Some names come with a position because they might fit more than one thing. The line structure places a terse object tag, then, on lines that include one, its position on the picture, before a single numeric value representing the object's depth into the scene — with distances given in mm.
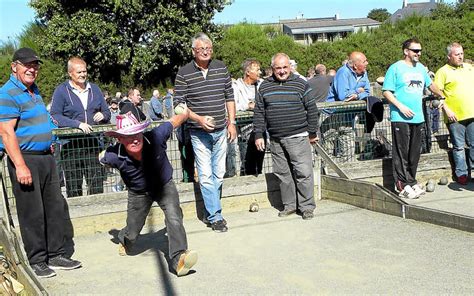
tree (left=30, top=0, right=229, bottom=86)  34125
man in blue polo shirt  5730
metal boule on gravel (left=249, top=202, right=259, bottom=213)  8438
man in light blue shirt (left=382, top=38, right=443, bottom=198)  8227
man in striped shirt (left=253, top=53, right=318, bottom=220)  7770
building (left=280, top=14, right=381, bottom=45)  89125
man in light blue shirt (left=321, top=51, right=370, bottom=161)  9344
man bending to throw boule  5742
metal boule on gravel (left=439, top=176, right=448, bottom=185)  9281
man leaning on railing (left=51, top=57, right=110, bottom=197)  7441
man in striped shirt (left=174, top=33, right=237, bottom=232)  7445
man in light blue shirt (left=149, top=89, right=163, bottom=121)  21297
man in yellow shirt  8859
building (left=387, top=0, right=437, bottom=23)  88325
